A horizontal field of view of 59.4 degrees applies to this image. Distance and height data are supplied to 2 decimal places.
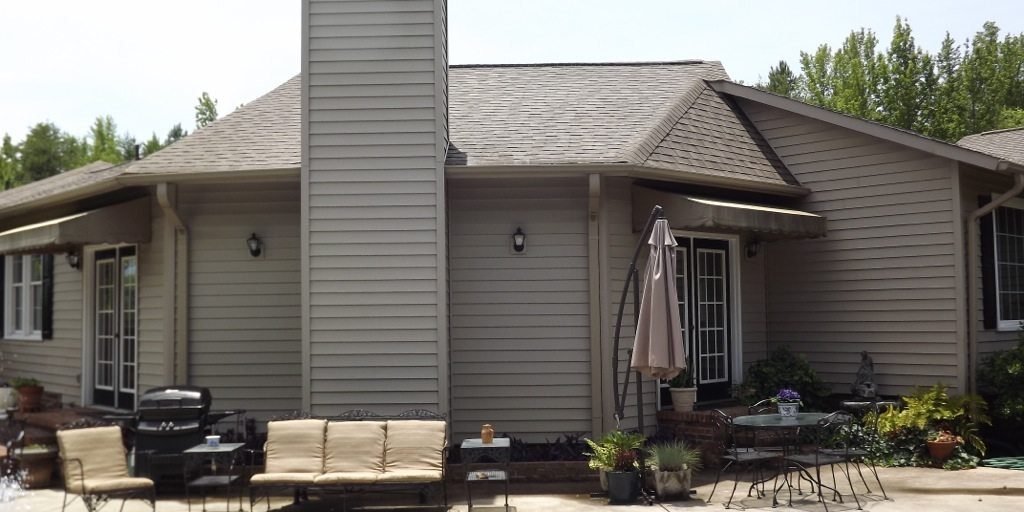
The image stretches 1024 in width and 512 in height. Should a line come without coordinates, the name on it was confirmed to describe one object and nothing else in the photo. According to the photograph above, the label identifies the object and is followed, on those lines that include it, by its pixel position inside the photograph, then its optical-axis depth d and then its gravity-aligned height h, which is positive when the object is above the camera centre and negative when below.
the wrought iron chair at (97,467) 7.24 -1.38
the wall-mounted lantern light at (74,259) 12.09 +0.60
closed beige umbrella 8.02 -0.20
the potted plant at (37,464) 9.17 -1.64
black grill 8.62 -1.14
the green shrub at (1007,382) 9.47 -0.95
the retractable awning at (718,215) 9.58 +0.89
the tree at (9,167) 34.50 +6.09
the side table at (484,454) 7.64 -1.41
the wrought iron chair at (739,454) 7.82 -1.46
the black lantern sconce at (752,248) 11.25 +0.60
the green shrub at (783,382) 10.55 -1.01
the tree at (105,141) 49.62 +9.40
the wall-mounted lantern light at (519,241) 9.64 +0.62
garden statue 10.24 -0.98
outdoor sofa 7.82 -1.30
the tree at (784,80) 41.44 +10.03
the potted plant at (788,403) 8.23 -1.02
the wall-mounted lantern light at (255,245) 9.97 +0.63
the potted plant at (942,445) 9.28 -1.56
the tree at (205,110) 43.50 +9.36
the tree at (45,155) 44.72 +7.57
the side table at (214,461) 7.54 -1.38
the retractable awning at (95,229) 10.15 +0.85
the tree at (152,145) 49.07 +8.71
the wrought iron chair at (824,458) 7.61 -1.39
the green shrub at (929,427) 9.47 -1.41
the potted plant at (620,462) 7.95 -1.49
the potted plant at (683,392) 9.80 -1.04
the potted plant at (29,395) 12.28 -1.25
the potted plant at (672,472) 8.02 -1.56
